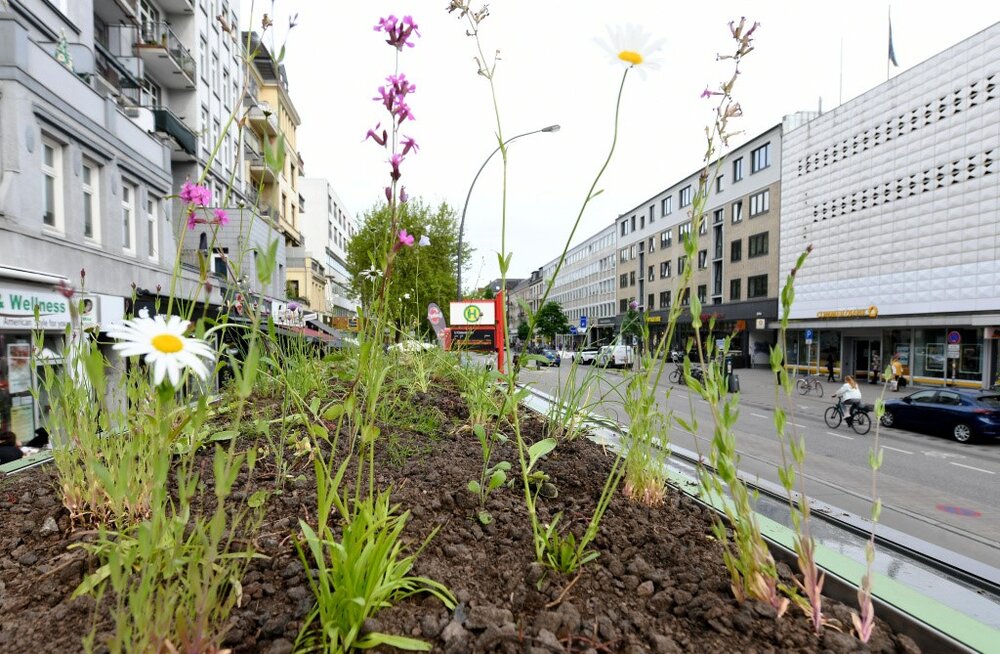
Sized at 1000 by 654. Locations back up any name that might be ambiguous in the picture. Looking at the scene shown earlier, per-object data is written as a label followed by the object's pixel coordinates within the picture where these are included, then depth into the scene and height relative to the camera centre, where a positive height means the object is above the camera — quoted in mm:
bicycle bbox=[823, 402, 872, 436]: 13336 -2489
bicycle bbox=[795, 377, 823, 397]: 21939 -2850
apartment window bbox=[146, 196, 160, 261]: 13383 +2154
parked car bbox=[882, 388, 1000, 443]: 12109 -2245
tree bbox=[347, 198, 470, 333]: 22908 +3604
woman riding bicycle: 13523 -1937
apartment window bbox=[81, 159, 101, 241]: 11047 +2338
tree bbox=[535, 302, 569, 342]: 77375 -985
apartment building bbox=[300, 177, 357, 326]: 56031 +9974
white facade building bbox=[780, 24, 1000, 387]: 21625 +4448
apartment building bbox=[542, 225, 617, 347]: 72250 +5452
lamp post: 14298 +2312
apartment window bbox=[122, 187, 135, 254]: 12586 +2252
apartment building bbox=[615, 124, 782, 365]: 34875 +5305
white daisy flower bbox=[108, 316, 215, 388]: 955 -54
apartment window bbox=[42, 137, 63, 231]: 9797 +2418
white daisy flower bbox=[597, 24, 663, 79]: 1503 +713
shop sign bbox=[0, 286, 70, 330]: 8195 +145
